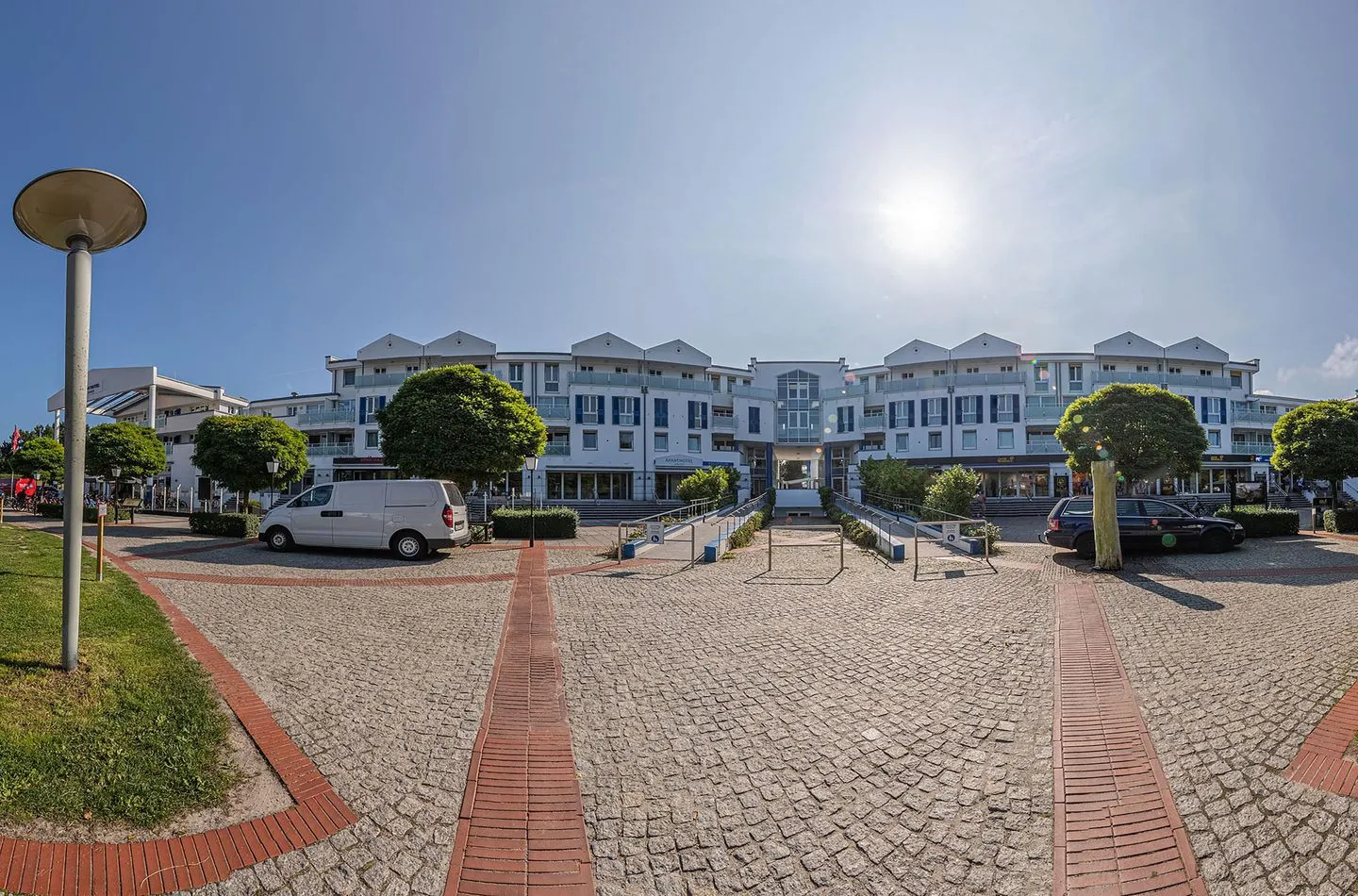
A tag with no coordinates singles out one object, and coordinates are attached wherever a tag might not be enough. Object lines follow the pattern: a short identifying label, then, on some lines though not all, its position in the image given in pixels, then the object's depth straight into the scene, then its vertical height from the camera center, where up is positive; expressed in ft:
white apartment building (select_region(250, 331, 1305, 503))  131.03 +14.87
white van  43.37 -3.35
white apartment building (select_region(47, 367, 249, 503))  134.00 +19.11
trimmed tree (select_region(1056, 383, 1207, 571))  59.67 +4.06
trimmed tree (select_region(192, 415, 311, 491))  69.10 +2.95
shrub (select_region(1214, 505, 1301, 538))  52.54 -4.71
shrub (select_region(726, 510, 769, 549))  53.06 -6.29
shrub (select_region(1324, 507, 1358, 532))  54.95 -4.87
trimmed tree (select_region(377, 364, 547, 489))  55.77 +4.58
